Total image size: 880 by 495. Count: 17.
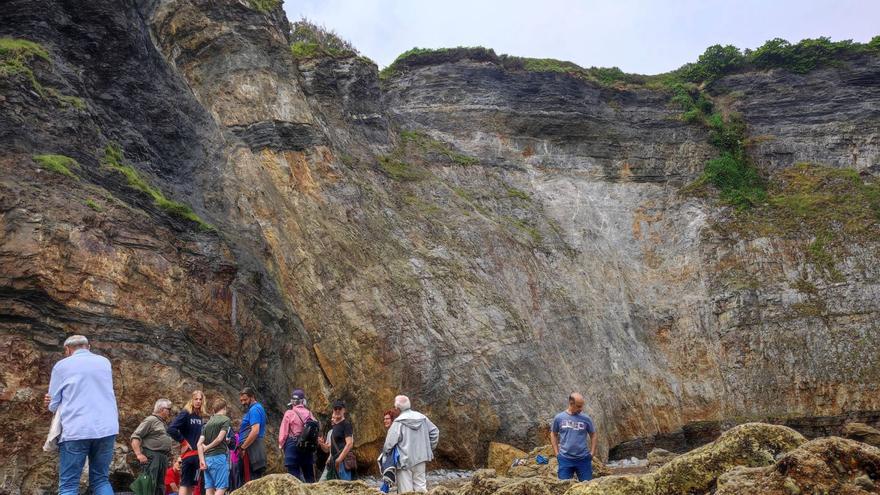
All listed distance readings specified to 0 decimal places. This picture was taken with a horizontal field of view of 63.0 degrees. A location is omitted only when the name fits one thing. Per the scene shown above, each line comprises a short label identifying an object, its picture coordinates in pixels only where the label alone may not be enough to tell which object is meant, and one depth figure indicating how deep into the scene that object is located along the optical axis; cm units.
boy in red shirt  1101
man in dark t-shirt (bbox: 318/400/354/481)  1089
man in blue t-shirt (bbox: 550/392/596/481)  1030
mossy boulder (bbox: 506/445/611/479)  1486
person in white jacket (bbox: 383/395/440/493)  980
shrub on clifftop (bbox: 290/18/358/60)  3881
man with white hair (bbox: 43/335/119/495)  743
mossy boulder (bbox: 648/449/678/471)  1798
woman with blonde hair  985
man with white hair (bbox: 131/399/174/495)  962
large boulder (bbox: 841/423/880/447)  1931
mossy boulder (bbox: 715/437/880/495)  629
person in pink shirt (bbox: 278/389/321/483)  1072
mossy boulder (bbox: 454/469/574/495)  778
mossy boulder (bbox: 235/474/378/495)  776
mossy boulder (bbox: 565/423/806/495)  762
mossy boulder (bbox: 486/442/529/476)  1870
